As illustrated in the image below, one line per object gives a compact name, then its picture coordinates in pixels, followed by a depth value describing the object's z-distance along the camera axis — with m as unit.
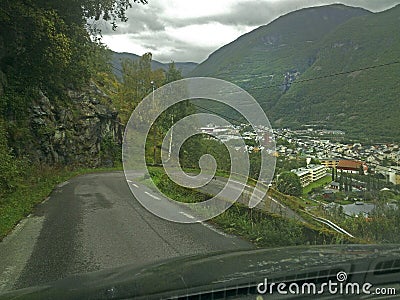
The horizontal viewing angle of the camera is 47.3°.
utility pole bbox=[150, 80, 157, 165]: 43.12
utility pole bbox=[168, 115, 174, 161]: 27.10
